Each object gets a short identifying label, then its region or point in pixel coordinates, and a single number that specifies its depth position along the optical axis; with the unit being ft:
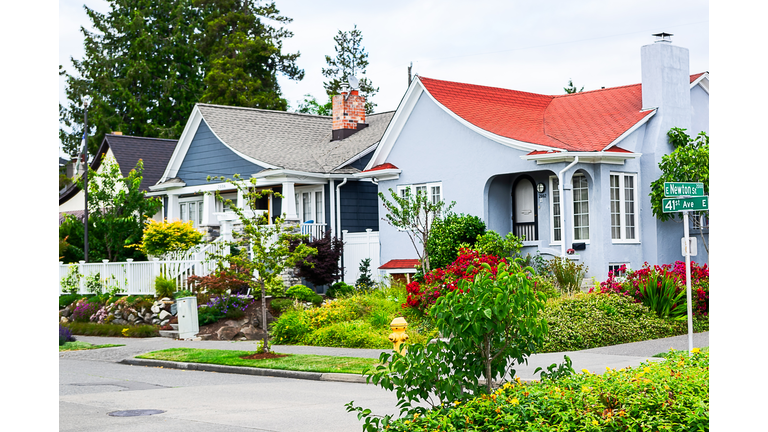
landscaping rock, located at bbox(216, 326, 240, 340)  73.41
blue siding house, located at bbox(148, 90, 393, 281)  92.12
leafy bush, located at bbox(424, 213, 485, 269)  74.49
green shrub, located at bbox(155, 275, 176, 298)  82.33
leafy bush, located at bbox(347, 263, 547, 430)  23.29
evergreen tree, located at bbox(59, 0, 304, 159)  181.57
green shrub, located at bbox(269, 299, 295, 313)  74.49
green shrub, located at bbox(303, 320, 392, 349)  60.13
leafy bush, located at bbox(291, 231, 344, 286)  83.66
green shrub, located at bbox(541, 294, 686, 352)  53.06
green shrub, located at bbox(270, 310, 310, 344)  65.31
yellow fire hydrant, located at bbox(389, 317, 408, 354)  42.50
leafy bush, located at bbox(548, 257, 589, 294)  67.51
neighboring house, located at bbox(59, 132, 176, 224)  128.16
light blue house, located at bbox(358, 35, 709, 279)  72.18
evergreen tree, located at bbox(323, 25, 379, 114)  199.41
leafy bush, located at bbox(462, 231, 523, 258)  69.92
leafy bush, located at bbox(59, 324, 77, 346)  74.62
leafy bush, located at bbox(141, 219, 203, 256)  89.81
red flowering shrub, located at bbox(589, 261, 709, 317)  60.85
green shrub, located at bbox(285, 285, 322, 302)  77.00
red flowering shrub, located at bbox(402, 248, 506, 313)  58.99
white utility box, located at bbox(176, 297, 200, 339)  73.92
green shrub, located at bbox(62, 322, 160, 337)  78.74
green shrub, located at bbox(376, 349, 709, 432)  21.66
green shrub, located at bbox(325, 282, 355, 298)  82.61
